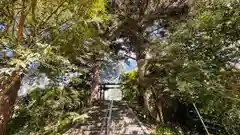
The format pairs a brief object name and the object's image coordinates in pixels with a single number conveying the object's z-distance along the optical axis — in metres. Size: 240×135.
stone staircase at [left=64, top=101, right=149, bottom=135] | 3.15
